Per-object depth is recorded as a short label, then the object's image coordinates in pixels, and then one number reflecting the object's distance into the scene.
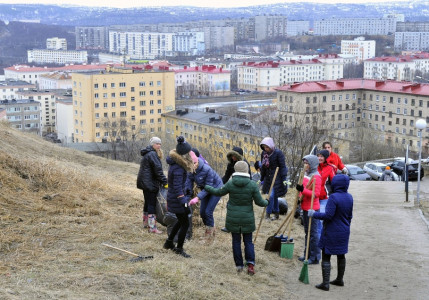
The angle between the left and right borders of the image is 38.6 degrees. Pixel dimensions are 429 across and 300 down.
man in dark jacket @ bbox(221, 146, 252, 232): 8.07
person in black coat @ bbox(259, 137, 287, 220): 8.88
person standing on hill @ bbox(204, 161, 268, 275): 6.59
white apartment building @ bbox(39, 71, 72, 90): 102.81
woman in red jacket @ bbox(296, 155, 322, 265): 7.39
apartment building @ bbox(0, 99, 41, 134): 70.25
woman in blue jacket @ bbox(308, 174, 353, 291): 6.53
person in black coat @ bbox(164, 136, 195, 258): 6.98
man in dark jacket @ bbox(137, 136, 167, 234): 7.80
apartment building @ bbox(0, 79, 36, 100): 96.25
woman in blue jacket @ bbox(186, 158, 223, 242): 7.54
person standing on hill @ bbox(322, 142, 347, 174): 8.79
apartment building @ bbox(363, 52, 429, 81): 115.75
